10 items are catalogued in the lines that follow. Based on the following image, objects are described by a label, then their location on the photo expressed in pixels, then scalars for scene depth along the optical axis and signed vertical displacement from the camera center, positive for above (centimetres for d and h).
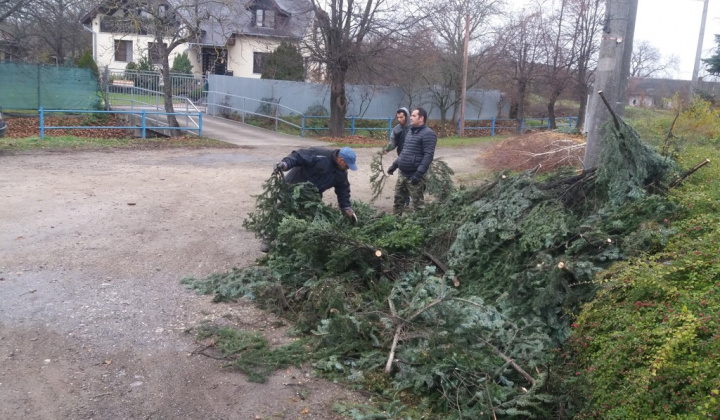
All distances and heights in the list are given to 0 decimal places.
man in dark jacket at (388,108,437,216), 801 -68
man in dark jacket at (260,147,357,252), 698 -84
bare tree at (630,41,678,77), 5469 +548
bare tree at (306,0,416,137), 2141 +232
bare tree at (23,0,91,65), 2019 +194
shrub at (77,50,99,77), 3017 +90
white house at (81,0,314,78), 1886 +240
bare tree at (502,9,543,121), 2889 +305
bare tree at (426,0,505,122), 2864 +254
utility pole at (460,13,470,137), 2634 +160
